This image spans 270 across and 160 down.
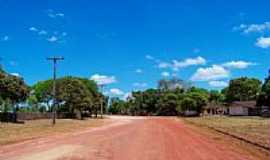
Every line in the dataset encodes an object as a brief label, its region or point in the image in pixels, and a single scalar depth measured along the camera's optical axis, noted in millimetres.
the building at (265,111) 50324
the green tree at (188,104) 64936
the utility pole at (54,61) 30481
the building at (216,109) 75480
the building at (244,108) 62189
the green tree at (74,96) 43807
